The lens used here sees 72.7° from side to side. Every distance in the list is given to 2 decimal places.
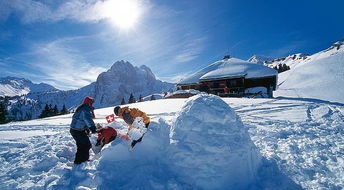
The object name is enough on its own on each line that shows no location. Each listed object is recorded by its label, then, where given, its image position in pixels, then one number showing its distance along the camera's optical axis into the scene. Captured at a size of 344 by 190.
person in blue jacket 5.41
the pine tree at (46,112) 43.67
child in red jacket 6.12
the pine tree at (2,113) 34.47
